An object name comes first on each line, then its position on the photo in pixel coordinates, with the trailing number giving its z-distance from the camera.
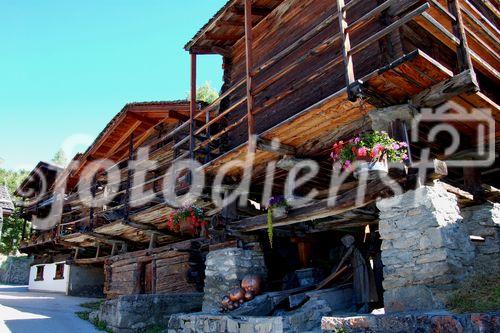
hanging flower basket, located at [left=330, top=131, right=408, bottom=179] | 5.47
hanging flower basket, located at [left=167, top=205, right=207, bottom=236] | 9.41
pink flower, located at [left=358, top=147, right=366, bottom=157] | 5.48
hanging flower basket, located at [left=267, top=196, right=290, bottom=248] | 7.79
